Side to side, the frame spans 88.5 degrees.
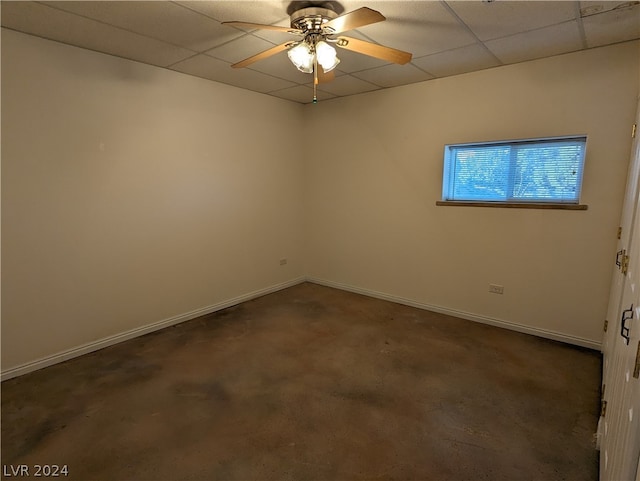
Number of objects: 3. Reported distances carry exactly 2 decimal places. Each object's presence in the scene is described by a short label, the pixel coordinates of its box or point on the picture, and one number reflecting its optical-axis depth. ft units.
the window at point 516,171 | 9.69
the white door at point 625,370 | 3.26
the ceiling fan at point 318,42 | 6.53
